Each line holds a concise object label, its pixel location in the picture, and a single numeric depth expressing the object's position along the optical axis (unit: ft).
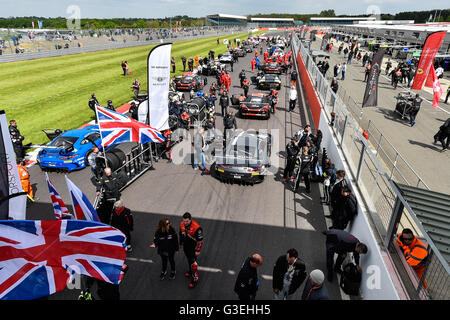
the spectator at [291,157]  32.83
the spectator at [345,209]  22.28
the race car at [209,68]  102.17
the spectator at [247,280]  15.89
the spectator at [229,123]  43.99
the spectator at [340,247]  19.06
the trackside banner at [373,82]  41.69
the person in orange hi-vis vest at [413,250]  16.07
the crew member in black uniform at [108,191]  24.79
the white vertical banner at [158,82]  35.05
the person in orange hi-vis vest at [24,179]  28.09
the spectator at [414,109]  52.75
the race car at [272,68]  95.13
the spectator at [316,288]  14.79
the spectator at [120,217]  21.09
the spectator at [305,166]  30.27
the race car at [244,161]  32.45
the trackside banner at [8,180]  15.15
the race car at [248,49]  179.30
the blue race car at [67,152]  35.04
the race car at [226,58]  115.39
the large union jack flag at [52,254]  13.14
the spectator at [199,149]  35.14
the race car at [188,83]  77.10
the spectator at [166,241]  18.62
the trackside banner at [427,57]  42.86
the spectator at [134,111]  51.85
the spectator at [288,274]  16.55
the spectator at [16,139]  37.50
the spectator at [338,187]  24.13
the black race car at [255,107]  55.21
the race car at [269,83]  77.42
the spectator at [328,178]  28.59
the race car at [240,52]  150.00
